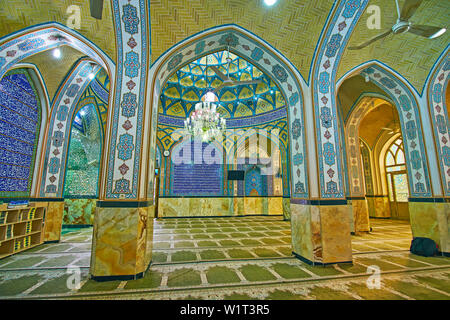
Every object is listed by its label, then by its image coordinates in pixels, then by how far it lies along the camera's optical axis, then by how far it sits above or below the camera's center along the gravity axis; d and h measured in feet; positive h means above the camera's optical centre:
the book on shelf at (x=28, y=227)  14.73 -1.97
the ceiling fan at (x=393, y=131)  30.51 +9.50
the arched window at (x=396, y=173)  31.40 +3.68
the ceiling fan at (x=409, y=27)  9.17 +7.69
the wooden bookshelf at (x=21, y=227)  12.69 -1.92
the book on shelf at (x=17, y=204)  13.03 -0.32
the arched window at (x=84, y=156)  25.36 +5.26
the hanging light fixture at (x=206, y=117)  23.21 +8.85
